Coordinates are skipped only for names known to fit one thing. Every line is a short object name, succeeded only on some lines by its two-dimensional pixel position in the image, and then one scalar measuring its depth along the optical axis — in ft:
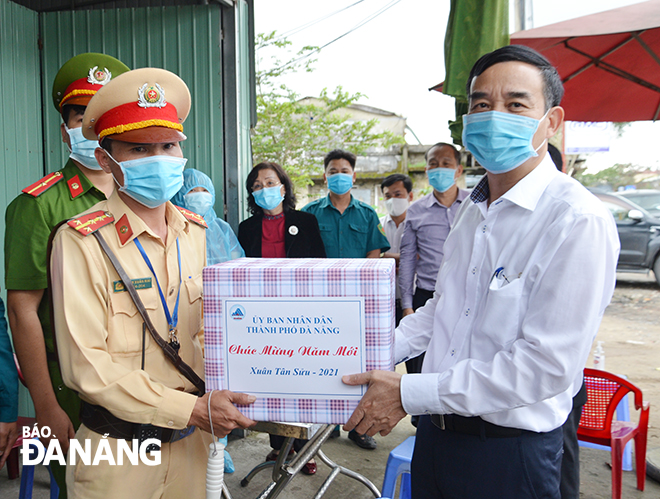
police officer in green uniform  5.96
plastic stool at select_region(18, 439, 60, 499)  7.52
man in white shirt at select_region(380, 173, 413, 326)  17.26
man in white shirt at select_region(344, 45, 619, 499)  4.10
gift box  4.18
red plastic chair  9.11
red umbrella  9.49
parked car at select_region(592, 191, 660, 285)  31.24
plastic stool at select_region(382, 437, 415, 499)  7.77
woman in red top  12.18
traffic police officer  4.55
